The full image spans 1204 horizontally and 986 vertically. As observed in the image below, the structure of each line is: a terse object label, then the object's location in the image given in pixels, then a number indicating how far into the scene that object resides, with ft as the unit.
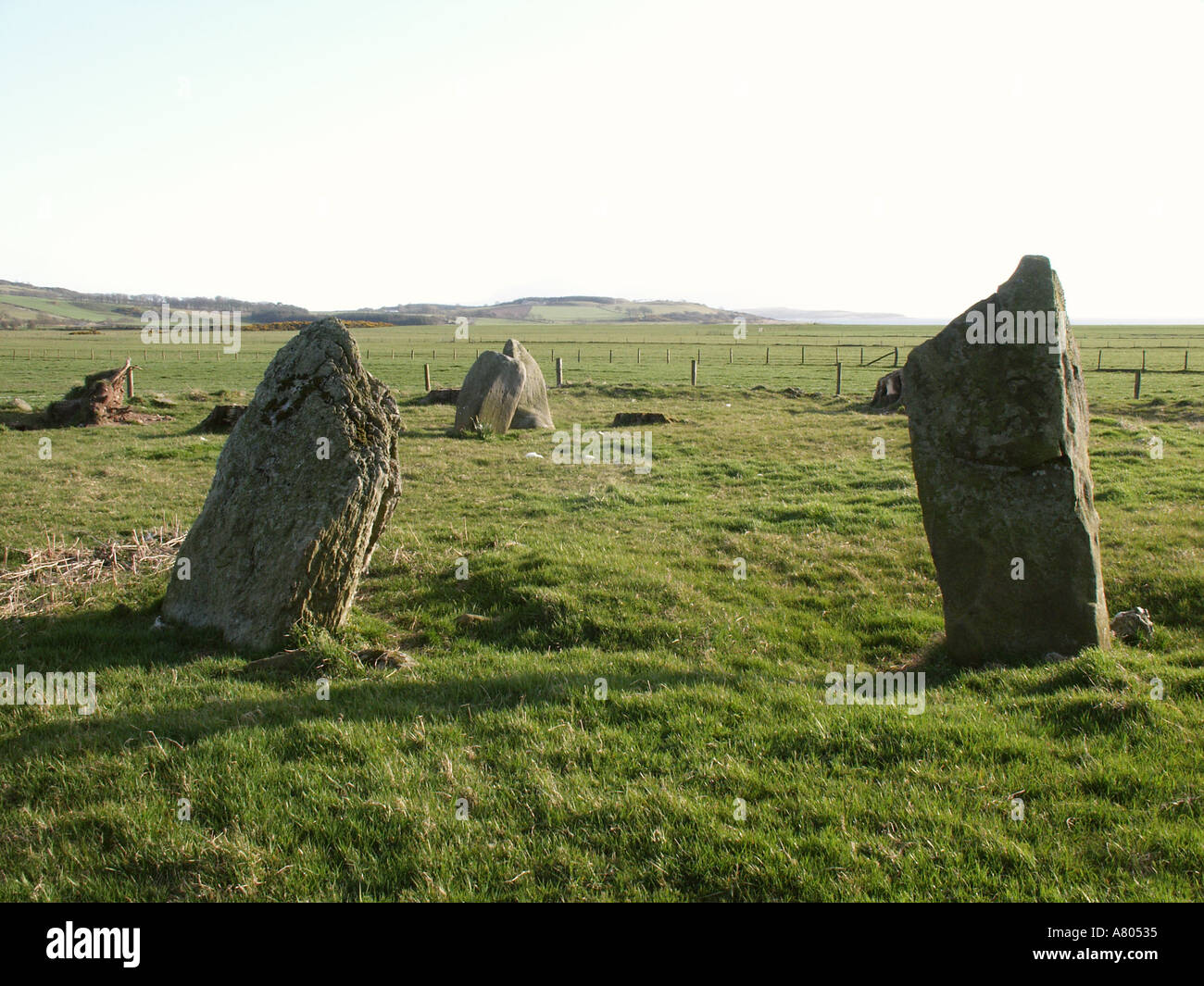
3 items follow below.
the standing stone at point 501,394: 71.36
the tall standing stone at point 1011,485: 22.44
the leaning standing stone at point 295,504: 24.53
